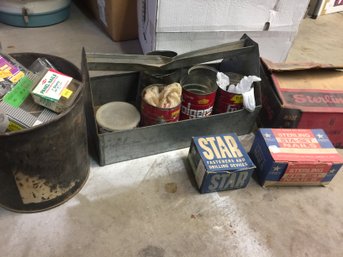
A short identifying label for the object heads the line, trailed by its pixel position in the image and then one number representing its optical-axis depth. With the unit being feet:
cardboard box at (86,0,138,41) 4.98
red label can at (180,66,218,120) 3.48
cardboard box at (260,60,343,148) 3.63
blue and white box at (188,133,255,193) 3.04
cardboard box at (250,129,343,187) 3.14
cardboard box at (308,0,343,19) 7.23
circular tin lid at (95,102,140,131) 3.28
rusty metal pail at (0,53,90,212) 2.32
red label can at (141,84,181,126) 3.24
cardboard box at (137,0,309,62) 3.96
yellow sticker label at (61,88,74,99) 2.56
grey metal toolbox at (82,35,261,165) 3.24
